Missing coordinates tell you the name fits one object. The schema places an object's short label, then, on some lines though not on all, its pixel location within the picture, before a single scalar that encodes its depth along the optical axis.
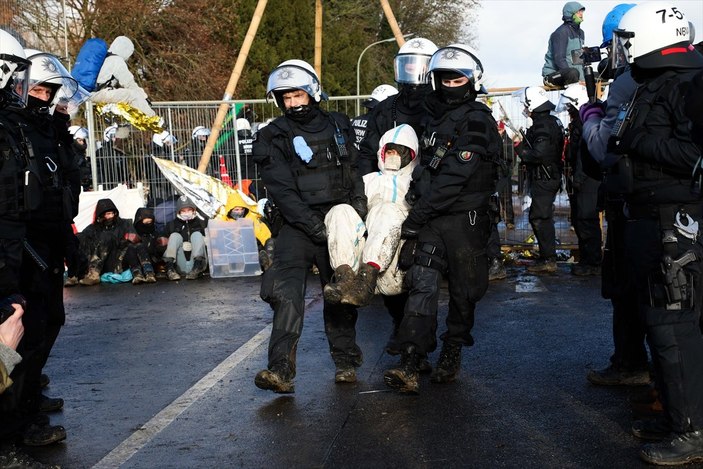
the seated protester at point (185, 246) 12.50
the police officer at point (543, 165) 11.55
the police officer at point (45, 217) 5.50
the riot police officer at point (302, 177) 6.39
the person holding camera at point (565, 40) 14.69
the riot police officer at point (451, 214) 6.09
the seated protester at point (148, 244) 12.32
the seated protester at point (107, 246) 12.30
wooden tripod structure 13.66
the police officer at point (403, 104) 7.95
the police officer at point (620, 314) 6.11
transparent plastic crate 12.55
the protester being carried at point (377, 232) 6.05
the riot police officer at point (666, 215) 4.82
